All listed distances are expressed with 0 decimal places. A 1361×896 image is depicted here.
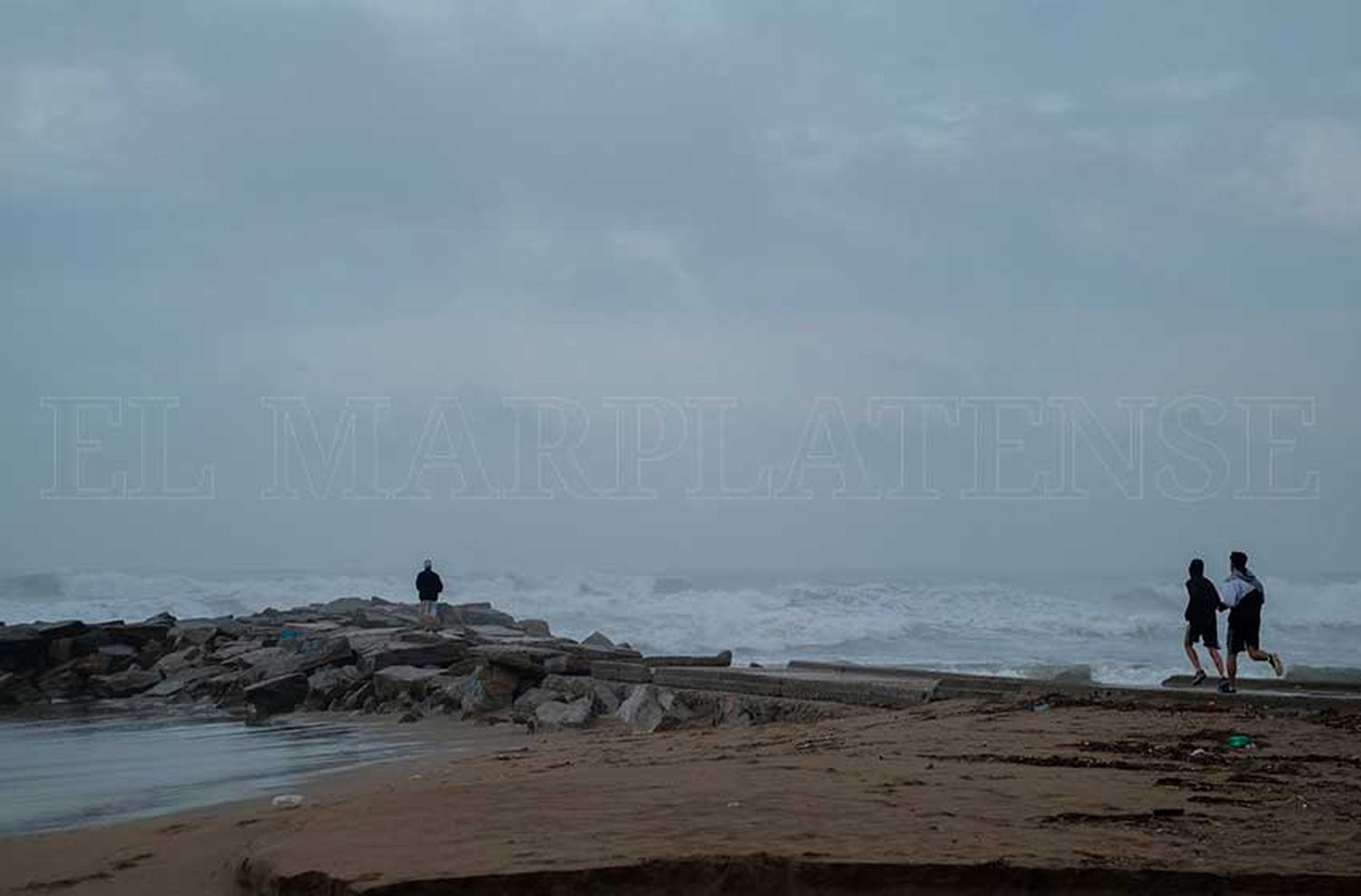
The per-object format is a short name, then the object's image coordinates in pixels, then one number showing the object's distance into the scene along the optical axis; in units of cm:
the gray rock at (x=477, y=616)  2675
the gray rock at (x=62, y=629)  2183
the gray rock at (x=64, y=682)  2067
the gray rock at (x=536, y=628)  2458
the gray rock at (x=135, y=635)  2280
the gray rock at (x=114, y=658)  2166
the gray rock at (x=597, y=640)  2171
